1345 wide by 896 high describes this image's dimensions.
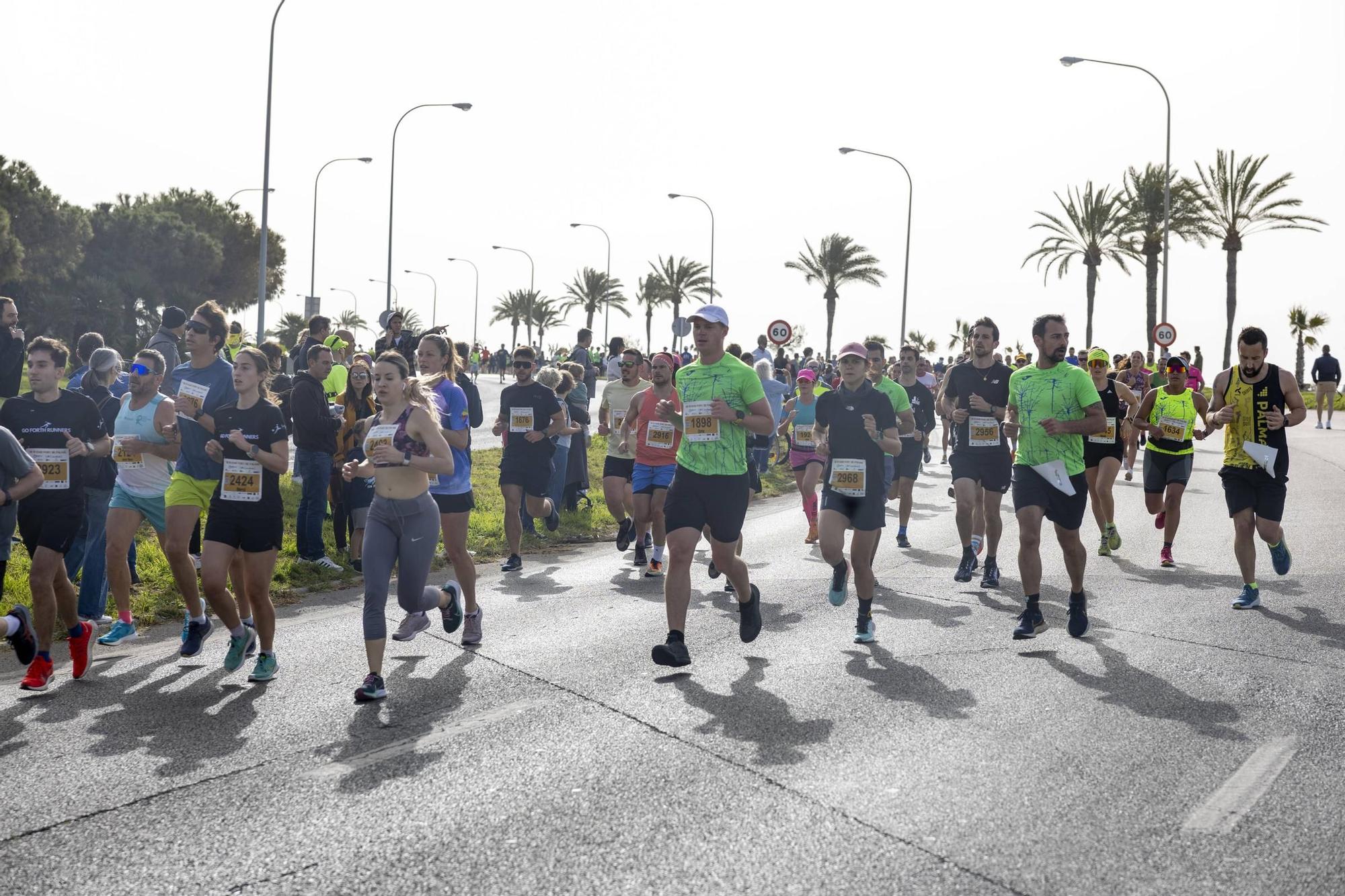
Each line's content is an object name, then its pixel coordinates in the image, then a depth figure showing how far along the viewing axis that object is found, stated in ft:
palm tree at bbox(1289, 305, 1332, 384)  223.92
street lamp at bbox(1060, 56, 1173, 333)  122.57
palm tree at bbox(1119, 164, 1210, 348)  160.76
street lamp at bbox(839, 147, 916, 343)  148.15
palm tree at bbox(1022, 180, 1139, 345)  171.01
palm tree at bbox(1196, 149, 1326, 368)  159.53
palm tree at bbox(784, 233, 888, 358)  203.72
